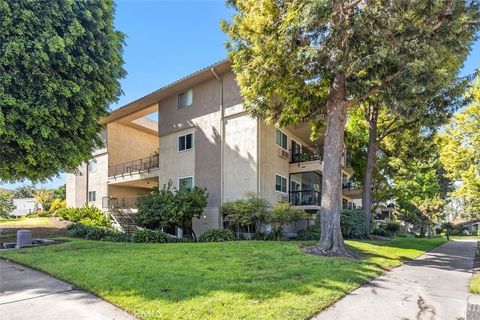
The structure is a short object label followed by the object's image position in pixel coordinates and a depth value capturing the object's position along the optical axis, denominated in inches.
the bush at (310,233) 719.1
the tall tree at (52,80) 477.1
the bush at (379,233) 1021.0
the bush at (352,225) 767.1
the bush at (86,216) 891.0
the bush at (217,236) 648.4
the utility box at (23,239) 535.3
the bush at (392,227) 1342.3
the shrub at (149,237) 628.4
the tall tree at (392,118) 533.0
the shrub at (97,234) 645.9
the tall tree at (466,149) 800.9
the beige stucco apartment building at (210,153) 764.6
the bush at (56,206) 1224.2
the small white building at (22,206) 2183.3
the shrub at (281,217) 682.8
